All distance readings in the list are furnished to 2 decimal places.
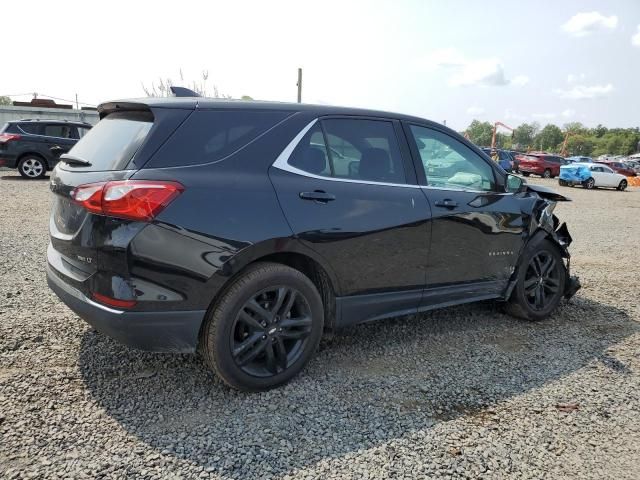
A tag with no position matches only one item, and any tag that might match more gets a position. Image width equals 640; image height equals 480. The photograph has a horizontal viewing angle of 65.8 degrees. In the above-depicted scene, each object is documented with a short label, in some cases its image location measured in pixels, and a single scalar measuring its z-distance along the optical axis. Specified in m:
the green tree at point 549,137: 148.12
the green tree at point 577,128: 156.00
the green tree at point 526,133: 159.38
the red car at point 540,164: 32.59
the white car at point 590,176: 25.62
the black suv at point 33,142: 13.30
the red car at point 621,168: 37.81
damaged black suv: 2.55
